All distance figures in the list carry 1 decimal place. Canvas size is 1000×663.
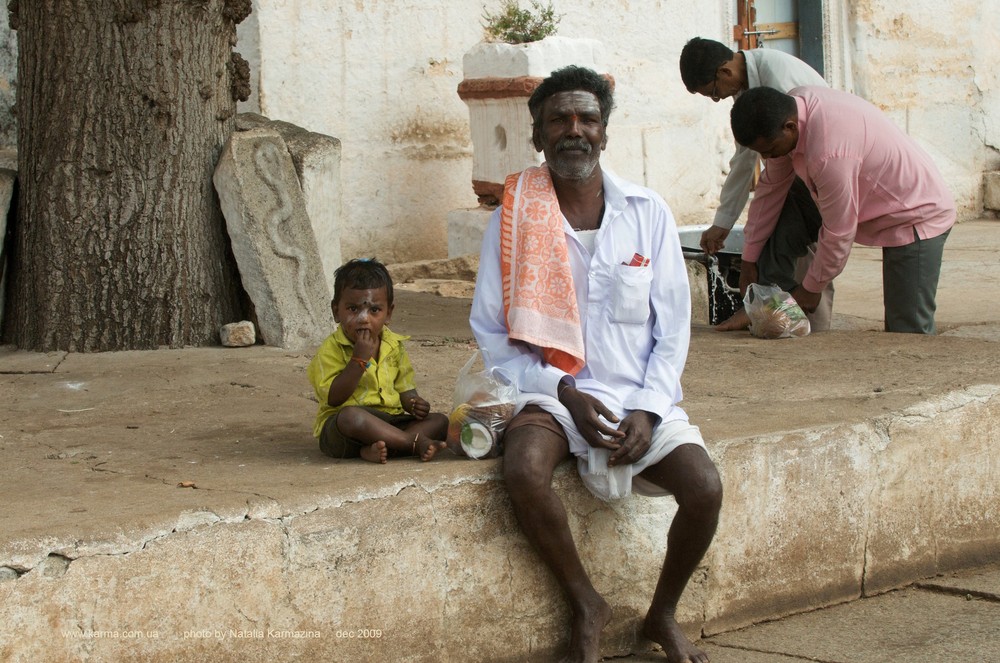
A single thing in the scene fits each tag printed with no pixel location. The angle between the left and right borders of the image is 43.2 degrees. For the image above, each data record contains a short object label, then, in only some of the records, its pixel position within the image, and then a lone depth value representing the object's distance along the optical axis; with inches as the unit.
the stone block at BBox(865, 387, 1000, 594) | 146.4
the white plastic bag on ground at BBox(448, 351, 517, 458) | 124.7
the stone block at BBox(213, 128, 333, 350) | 207.3
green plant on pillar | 315.6
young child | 130.3
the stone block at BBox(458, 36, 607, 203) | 309.1
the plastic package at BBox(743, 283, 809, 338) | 208.8
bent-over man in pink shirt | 193.8
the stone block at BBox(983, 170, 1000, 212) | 449.7
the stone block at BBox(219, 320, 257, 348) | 206.8
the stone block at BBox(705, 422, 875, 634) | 134.5
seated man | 119.9
